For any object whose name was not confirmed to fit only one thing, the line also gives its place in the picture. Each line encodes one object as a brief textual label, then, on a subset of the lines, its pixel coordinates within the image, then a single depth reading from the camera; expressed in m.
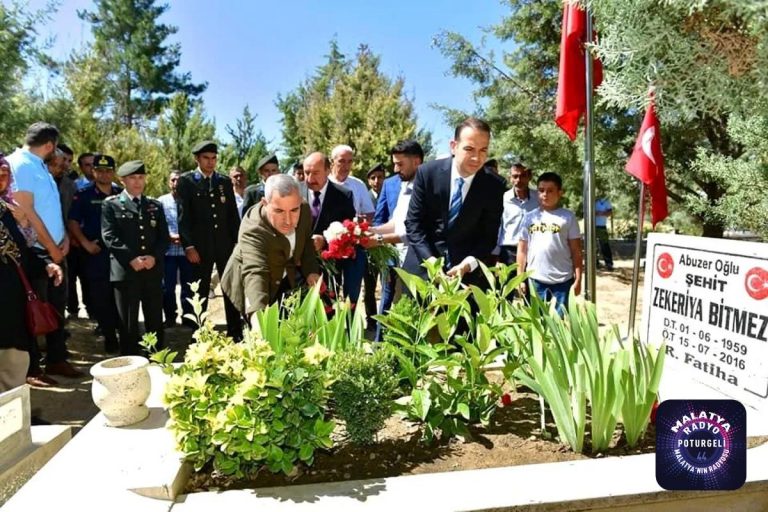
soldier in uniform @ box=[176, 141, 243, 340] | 5.76
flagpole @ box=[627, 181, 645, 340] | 3.58
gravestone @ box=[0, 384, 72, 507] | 2.34
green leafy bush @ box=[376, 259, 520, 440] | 2.40
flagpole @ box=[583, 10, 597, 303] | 3.65
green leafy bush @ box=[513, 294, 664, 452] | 2.21
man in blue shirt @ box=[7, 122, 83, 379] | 4.22
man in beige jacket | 3.05
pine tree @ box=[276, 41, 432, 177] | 15.03
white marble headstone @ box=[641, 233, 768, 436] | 2.37
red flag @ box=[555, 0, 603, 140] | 3.92
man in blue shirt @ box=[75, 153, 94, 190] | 6.42
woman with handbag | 3.30
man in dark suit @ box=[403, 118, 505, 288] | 3.21
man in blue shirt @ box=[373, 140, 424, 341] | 4.43
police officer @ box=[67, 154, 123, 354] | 5.50
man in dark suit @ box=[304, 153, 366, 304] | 4.78
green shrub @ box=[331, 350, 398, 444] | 2.20
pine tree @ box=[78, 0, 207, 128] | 28.00
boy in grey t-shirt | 4.54
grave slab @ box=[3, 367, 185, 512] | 1.87
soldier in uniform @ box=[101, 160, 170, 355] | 4.83
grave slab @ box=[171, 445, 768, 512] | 1.83
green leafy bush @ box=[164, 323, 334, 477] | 1.93
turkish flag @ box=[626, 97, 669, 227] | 3.76
